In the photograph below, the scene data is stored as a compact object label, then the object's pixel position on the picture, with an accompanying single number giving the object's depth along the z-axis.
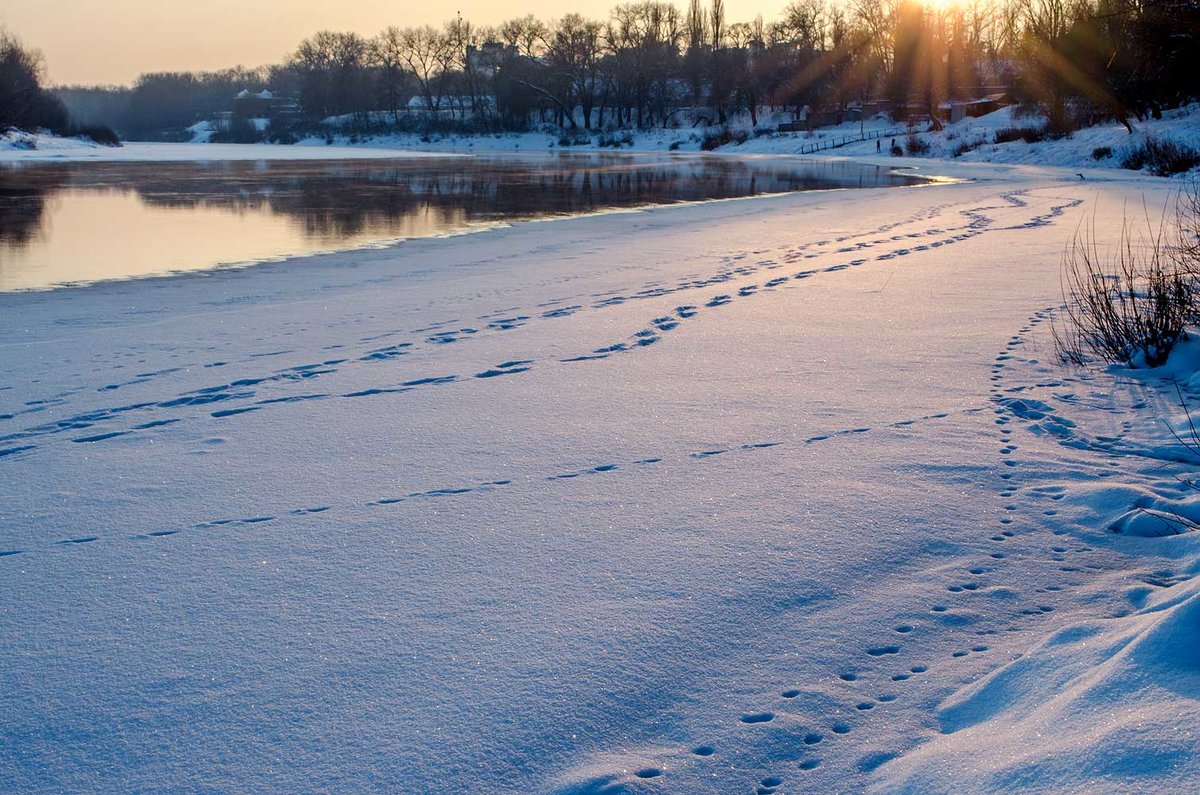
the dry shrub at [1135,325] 6.47
